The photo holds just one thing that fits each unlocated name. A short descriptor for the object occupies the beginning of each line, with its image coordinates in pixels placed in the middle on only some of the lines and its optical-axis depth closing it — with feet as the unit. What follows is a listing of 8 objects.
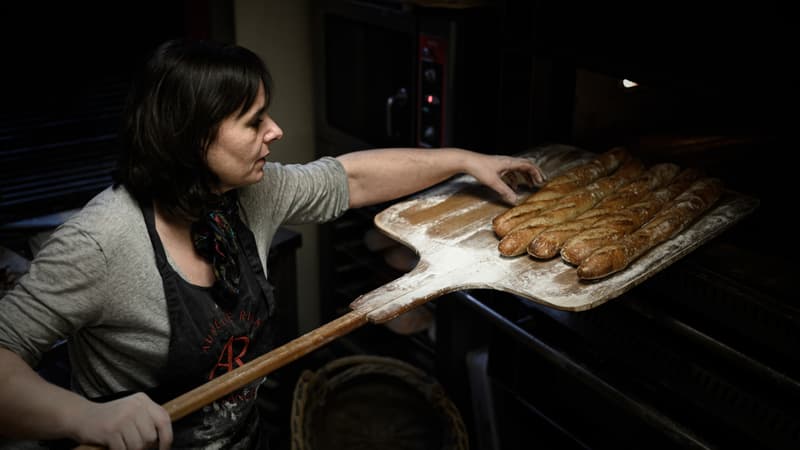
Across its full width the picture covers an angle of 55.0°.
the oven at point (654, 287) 5.89
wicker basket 8.89
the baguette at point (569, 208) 6.51
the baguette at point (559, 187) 6.90
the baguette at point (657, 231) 5.96
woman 4.82
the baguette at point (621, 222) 6.34
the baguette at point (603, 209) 6.46
